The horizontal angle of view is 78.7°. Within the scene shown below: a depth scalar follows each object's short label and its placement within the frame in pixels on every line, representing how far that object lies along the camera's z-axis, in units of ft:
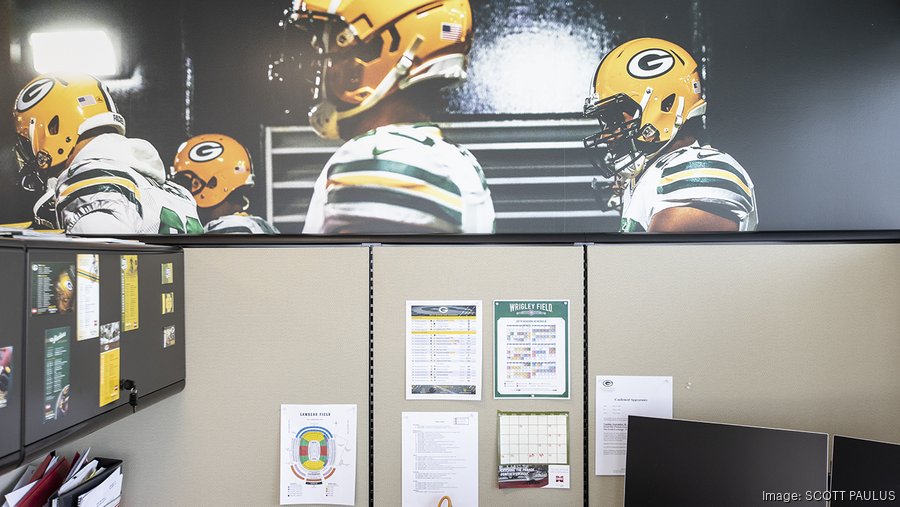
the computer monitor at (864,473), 3.71
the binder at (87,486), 3.75
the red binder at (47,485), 3.91
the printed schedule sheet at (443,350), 4.48
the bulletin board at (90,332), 2.83
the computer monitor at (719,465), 3.92
